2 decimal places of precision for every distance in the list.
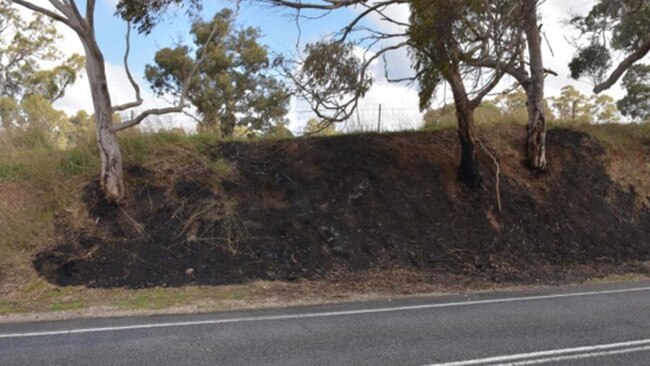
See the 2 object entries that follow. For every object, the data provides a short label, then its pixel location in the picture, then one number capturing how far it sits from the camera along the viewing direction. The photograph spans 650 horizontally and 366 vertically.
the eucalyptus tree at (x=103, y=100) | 11.63
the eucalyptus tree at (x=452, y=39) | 10.27
